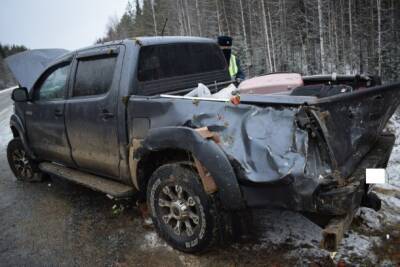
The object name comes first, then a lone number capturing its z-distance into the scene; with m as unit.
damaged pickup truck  2.31
